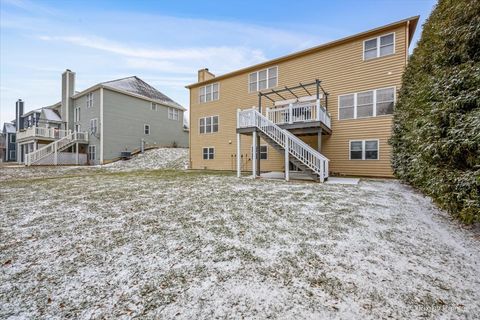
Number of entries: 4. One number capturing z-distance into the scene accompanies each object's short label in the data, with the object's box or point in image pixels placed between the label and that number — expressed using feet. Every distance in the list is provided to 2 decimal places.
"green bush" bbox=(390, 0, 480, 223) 11.10
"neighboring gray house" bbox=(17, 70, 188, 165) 61.98
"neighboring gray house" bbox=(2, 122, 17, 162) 105.60
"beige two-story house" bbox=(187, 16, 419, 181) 32.09
